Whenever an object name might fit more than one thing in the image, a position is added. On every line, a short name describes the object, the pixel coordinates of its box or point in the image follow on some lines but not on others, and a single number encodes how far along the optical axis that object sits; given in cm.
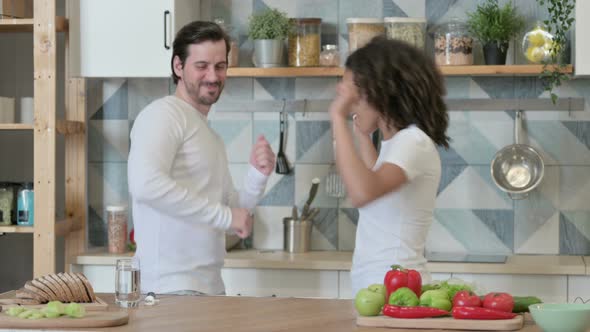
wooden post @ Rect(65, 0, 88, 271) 413
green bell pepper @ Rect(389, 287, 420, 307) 213
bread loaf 233
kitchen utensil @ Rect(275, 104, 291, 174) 416
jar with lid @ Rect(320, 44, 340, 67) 394
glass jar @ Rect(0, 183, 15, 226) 393
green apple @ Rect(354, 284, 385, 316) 214
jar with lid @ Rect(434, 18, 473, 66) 383
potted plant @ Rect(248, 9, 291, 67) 396
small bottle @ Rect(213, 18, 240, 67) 398
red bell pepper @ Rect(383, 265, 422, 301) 220
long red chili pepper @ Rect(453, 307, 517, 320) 209
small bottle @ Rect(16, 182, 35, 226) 390
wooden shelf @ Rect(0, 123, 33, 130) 384
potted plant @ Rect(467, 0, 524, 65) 384
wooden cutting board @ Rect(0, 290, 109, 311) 227
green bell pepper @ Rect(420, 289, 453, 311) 214
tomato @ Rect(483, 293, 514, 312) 213
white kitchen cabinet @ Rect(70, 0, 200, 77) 388
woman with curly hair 244
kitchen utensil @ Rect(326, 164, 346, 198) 410
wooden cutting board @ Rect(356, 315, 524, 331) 208
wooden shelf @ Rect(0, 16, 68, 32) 387
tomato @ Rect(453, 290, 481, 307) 212
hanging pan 396
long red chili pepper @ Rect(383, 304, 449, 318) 211
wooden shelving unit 381
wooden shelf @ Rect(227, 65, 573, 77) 376
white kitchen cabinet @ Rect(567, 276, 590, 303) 360
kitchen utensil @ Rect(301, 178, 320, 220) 403
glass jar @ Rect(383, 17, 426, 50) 389
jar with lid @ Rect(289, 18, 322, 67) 396
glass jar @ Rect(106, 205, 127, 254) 405
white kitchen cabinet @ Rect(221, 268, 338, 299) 376
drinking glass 234
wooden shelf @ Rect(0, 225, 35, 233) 384
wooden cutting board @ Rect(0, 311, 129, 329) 209
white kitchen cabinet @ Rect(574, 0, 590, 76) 363
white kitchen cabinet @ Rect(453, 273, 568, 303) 361
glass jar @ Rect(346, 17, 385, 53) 388
